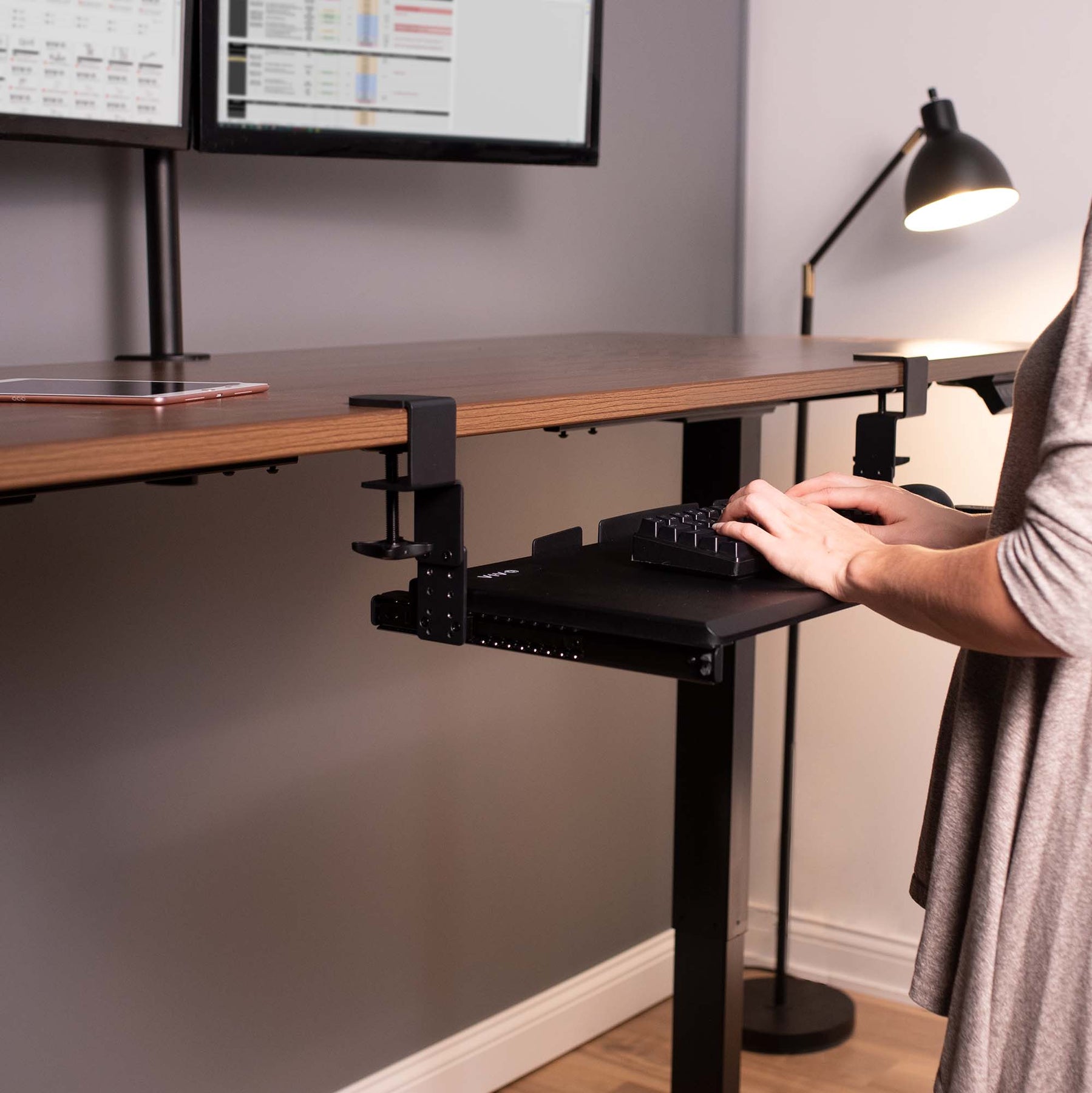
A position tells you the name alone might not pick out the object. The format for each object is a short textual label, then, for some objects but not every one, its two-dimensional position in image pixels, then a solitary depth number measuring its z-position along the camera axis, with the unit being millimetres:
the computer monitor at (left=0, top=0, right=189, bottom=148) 1451
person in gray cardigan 1106
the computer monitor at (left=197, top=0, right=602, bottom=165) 1675
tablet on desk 966
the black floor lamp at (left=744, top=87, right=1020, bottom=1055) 2270
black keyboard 1158
